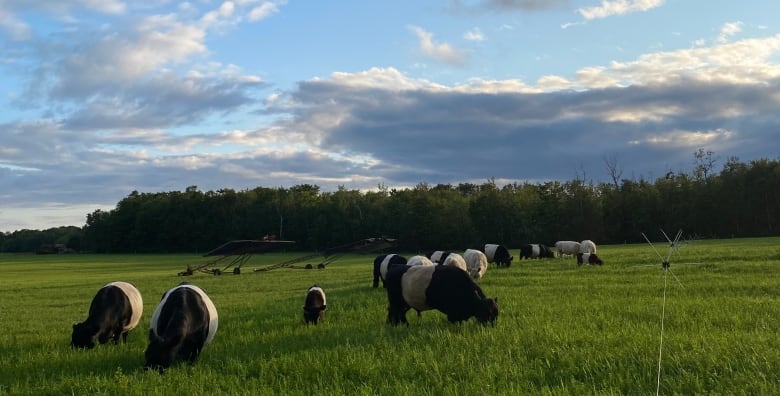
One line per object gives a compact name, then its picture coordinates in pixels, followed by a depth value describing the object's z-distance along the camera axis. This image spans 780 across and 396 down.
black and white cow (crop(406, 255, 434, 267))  20.67
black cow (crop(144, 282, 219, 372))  9.27
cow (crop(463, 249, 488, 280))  26.80
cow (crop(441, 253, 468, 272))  24.34
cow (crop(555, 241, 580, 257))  45.59
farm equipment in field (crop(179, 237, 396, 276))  45.62
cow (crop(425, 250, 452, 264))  26.40
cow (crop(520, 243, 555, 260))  45.25
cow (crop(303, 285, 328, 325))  14.26
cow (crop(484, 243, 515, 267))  37.08
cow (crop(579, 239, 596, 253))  42.49
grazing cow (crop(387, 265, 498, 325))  12.24
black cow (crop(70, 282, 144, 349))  11.69
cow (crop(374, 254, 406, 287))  23.28
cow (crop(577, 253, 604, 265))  32.39
